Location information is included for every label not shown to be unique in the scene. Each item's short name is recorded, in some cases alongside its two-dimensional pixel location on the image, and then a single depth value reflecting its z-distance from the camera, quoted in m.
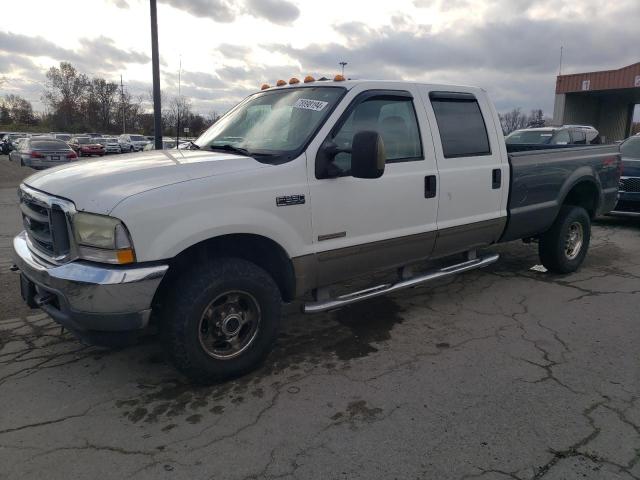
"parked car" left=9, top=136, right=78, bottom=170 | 18.72
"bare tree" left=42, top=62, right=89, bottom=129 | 83.81
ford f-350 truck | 2.87
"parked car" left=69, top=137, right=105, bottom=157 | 32.75
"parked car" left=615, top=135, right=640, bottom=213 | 8.97
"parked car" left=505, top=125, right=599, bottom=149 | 12.53
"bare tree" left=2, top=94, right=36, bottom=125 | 84.56
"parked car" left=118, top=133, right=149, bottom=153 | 41.03
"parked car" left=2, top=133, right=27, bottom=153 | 36.84
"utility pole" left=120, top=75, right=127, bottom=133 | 77.00
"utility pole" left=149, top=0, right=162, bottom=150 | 7.79
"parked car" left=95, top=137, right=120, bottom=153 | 37.36
